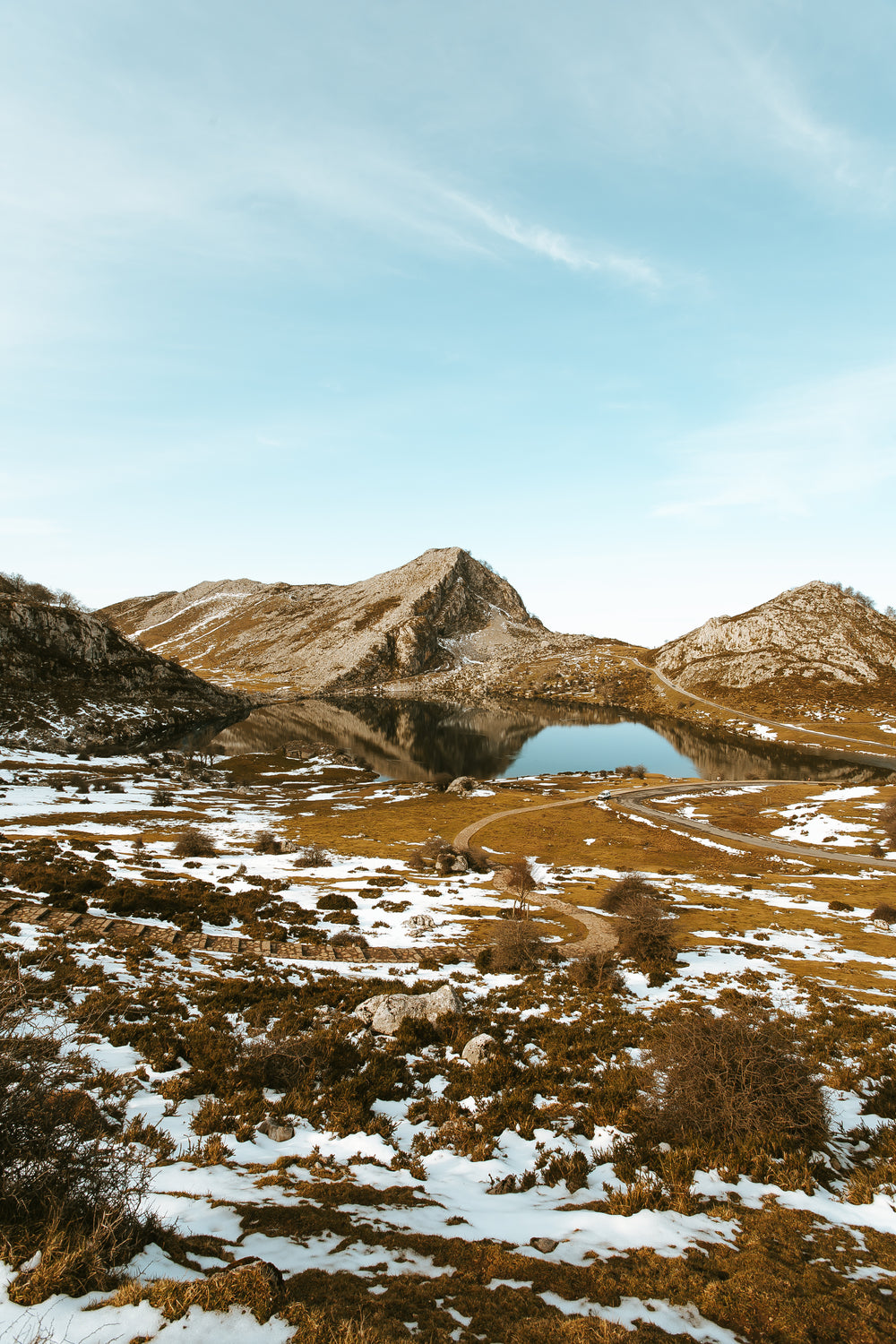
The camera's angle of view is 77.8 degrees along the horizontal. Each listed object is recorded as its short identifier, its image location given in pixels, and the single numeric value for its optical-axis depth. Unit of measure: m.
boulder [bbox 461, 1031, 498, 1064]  18.36
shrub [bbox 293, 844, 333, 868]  48.16
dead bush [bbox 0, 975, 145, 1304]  6.47
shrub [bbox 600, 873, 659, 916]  40.31
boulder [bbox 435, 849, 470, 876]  51.06
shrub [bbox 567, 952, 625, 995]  26.06
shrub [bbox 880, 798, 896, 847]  61.36
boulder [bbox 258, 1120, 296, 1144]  13.27
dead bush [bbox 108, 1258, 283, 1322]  6.21
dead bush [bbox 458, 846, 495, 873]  52.81
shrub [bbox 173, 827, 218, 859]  46.22
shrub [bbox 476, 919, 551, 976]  29.09
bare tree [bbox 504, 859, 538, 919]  40.94
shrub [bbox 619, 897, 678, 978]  30.22
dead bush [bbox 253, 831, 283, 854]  51.78
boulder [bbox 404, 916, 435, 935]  34.56
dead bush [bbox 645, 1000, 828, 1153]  13.57
